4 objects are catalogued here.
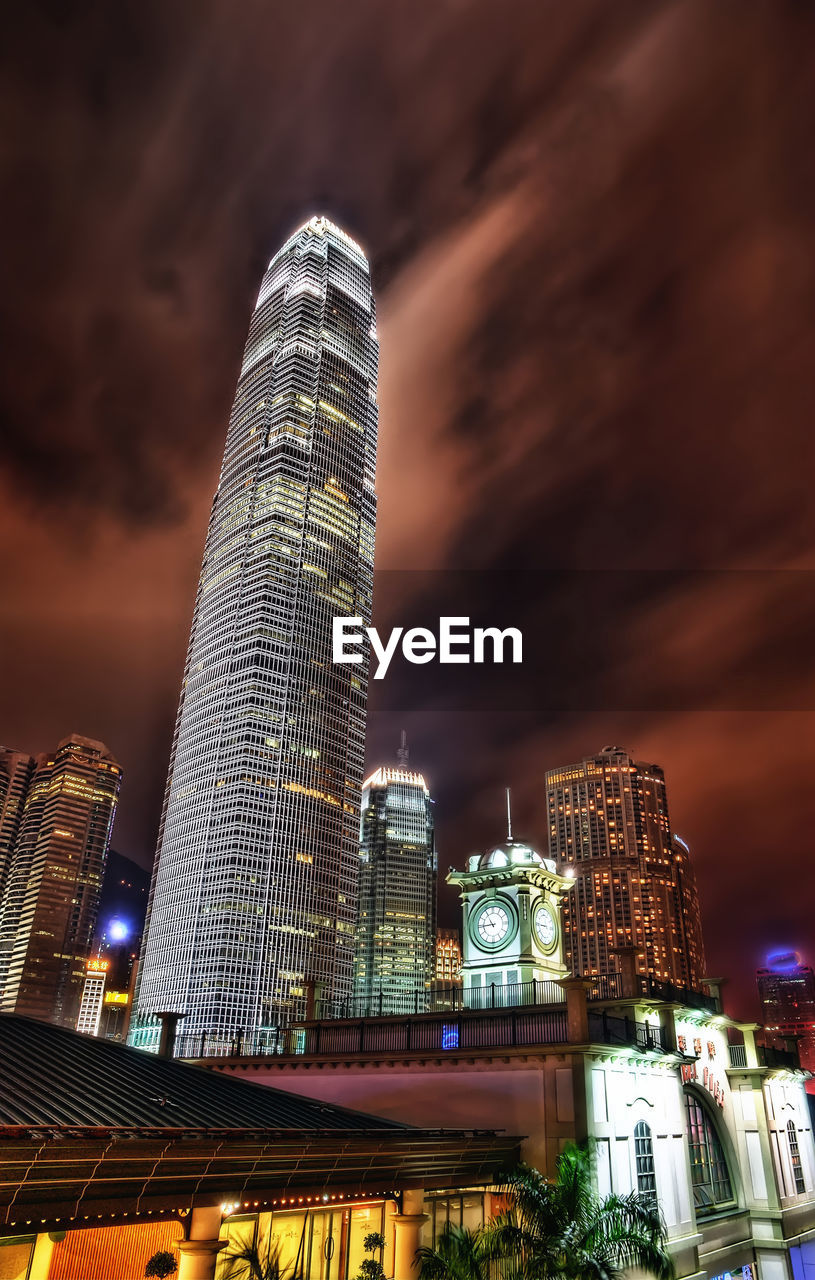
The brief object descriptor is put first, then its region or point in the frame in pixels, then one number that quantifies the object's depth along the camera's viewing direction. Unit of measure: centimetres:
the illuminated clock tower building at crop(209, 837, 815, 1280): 2948
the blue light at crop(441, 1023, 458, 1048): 3369
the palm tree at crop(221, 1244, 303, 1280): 1884
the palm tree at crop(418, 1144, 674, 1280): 2319
